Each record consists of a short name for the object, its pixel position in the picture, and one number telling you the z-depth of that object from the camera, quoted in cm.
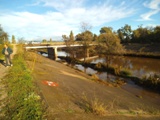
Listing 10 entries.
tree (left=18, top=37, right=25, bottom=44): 5270
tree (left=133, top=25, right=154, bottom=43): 6729
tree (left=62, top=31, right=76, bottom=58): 4700
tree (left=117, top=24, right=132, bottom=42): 8112
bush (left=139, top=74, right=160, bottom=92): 1622
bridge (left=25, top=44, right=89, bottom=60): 4500
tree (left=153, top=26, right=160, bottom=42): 6258
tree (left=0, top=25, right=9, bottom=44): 4561
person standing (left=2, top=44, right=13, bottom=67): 1320
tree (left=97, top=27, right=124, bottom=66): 2630
